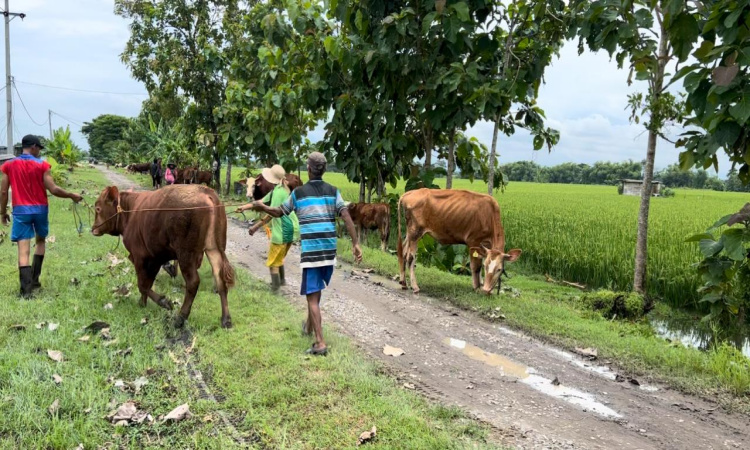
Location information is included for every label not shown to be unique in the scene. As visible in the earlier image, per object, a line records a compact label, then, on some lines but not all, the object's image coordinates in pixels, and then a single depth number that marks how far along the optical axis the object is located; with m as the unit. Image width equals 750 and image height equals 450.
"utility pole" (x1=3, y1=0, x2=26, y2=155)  19.00
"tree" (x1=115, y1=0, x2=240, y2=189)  22.17
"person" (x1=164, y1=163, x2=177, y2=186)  17.31
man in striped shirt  5.06
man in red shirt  6.26
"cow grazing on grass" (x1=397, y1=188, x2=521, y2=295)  8.05
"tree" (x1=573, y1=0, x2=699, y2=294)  5.04
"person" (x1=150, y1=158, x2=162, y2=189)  21.28
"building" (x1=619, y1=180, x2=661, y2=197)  35.18
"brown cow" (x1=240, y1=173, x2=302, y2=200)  8.41
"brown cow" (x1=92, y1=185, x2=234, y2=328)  5.58
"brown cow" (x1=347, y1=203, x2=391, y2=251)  12.08
